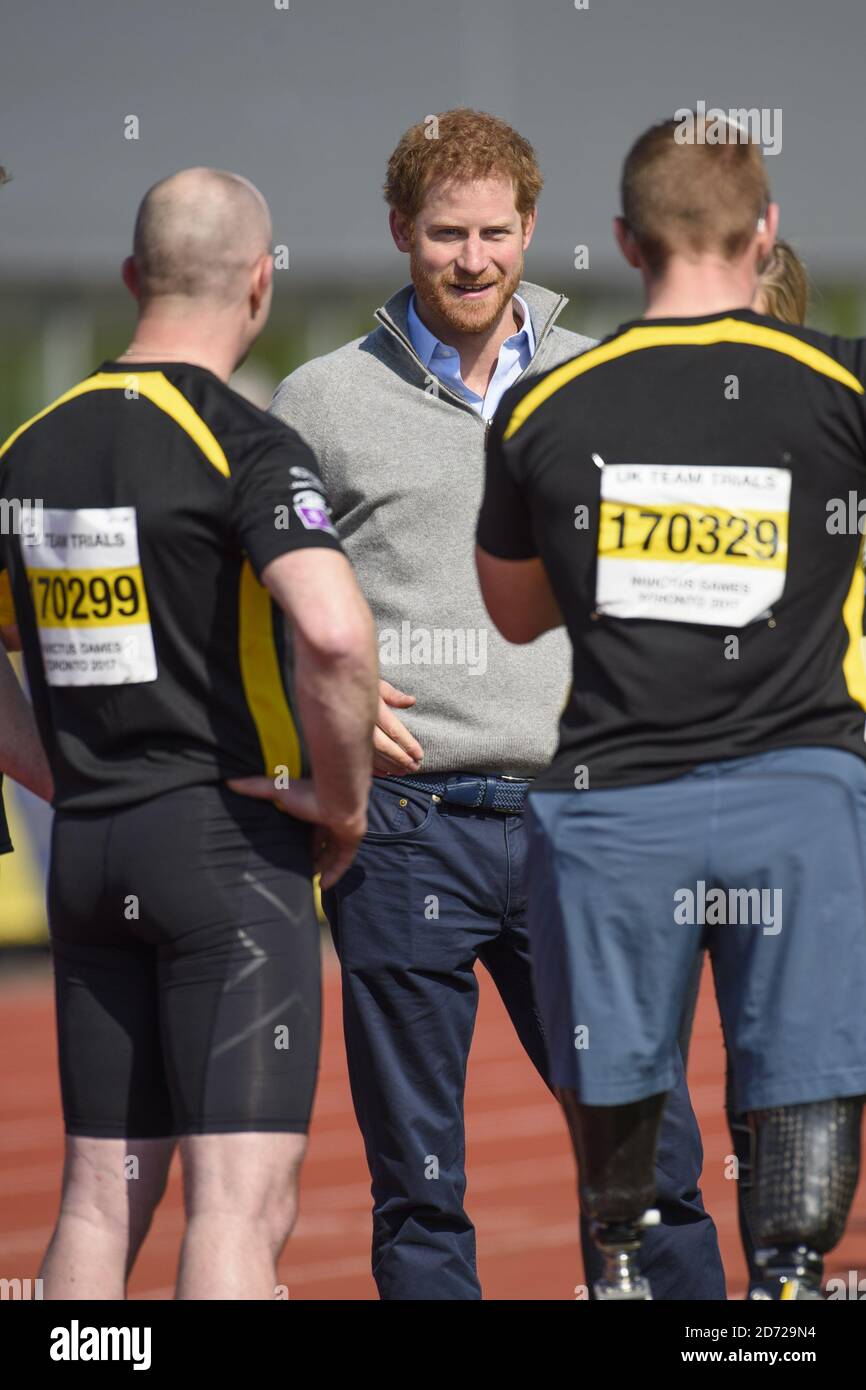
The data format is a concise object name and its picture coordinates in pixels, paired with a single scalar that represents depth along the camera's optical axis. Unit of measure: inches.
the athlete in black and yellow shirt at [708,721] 234.1
